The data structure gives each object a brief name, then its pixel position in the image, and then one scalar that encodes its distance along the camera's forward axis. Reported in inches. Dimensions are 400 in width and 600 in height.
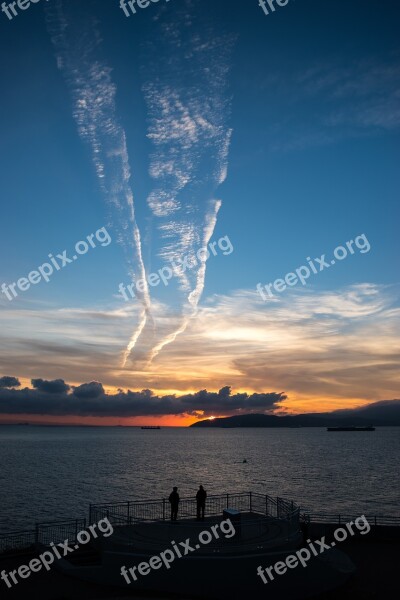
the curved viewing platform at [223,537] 780.0
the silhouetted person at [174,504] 943.7
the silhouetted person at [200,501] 954.1
